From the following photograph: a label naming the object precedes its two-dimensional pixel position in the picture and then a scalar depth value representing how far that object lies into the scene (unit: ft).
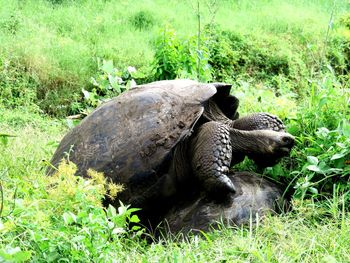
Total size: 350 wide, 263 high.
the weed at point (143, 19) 30.68
